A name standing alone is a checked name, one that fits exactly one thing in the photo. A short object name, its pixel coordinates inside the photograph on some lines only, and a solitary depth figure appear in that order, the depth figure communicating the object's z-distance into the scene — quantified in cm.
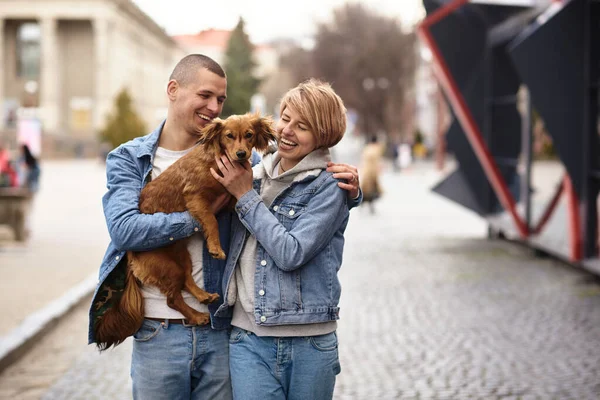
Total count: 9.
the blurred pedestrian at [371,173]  2172
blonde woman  311
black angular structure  1055
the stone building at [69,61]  7888
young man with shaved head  326
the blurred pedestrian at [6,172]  1803
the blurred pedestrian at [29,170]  2041
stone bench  1504
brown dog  308
